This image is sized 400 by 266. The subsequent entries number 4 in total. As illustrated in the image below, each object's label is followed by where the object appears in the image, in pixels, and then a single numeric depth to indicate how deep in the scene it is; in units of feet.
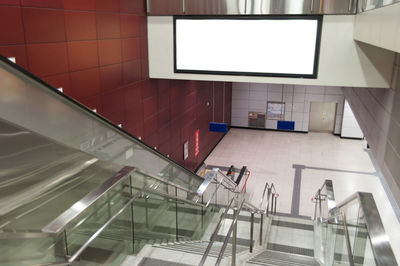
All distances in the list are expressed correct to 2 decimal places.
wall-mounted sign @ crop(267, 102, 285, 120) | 51.52
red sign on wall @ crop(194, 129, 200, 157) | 34.62
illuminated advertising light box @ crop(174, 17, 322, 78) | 19.60
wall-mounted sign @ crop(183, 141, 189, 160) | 30.99
